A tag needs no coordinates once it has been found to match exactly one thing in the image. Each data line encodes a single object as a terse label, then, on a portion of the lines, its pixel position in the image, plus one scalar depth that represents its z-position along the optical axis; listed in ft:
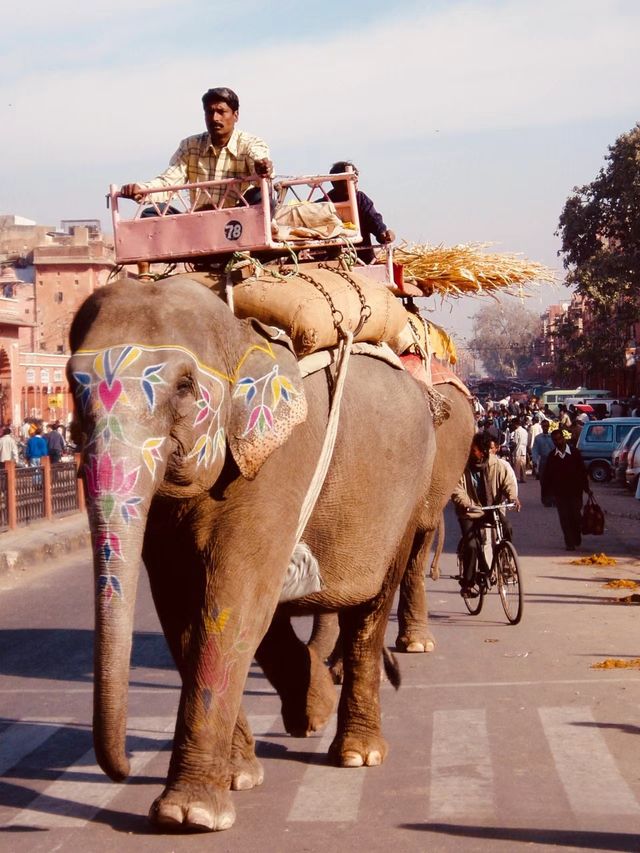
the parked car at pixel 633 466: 91.33
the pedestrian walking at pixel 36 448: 100.01
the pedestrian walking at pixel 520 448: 120.16
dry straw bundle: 32.86
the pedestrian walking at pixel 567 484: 66.13
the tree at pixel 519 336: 603.26
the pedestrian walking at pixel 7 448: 99.55
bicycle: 41.24
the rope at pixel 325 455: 21.13
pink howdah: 23.04
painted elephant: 17.12
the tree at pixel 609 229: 154.20
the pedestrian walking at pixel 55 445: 109.81
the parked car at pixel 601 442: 124.57
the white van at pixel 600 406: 176.30
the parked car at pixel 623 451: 108.68
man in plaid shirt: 24.94
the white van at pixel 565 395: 213.87
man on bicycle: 43.42
